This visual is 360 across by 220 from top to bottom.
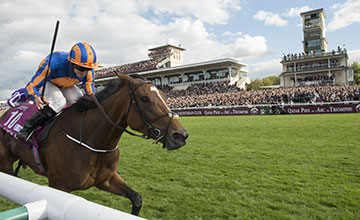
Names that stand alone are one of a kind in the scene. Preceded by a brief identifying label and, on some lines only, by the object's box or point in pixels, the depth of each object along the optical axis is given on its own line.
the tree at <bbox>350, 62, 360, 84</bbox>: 55.09
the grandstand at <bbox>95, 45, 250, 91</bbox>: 43.59
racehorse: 2.52
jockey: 2.95
